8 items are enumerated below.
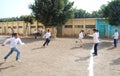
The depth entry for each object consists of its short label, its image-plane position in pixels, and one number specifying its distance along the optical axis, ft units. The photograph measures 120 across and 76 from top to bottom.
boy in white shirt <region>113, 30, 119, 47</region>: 22.85
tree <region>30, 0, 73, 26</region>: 35.95
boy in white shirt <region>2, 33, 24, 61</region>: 12.60
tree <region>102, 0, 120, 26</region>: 32.01
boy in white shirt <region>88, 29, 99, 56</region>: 16.31
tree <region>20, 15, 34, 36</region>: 48.19
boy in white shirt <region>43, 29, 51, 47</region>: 23.18
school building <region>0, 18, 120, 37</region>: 43.63
